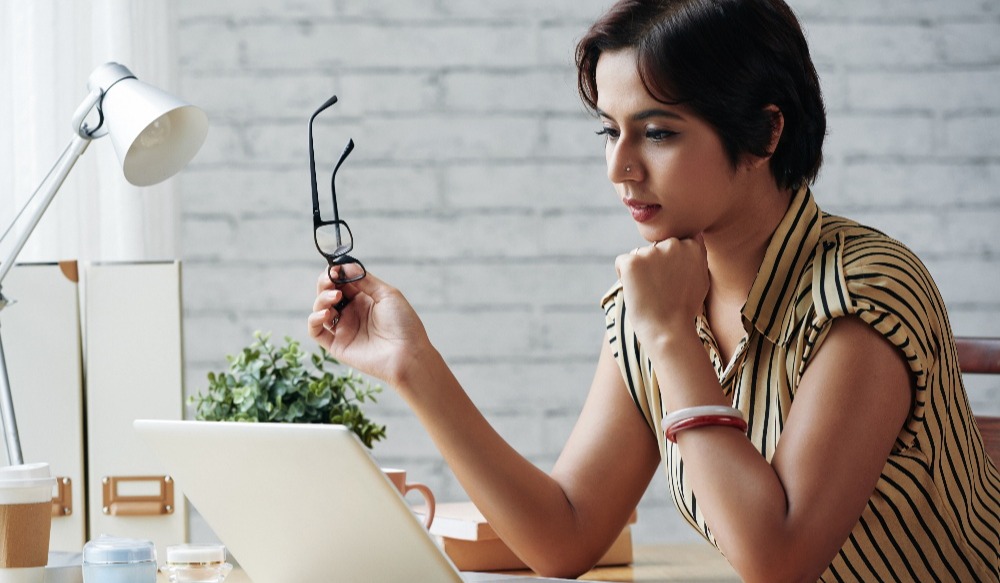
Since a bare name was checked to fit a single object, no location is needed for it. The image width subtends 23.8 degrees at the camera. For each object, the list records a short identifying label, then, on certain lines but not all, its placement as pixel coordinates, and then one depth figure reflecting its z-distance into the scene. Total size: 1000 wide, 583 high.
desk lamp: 2.53
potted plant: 2.62
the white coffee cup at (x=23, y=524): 2.27
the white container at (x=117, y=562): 2.23
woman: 2.34
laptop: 2.08
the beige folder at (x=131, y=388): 2.60
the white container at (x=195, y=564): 2.33
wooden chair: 2.68
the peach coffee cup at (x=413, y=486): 2.57
